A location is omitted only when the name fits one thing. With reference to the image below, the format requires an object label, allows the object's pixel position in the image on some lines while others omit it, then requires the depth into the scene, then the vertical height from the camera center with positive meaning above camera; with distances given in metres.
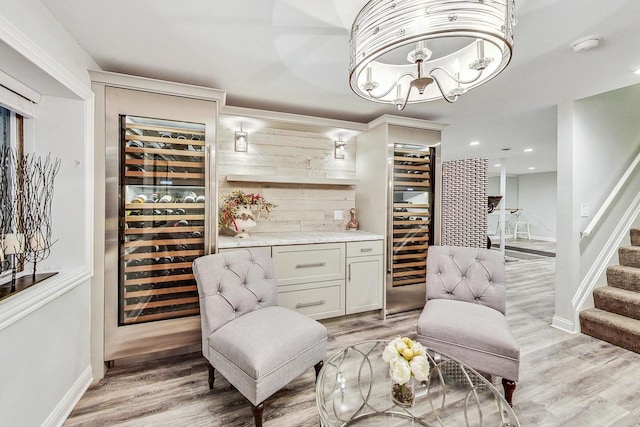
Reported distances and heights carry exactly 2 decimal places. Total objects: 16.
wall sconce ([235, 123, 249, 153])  3.06 +0.77
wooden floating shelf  2.91 +0.36
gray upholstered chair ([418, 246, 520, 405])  1.74 -0.73
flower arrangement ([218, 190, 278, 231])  2.84 +0.08
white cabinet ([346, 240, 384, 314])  2.99 -0.69
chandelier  1.04 +0.75
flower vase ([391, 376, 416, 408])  1.30 -0.84
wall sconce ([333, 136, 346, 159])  3.58 +0.82
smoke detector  1.75 +1.09
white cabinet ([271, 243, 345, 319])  2.70 -0.65
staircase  2.52 -0.91
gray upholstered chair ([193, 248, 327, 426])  1.57 -0.75
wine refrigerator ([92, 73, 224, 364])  2.14 +0.03
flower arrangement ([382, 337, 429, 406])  1.22 -0.66
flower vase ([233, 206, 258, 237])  2.81 -0.09
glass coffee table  1.39 -0.97
